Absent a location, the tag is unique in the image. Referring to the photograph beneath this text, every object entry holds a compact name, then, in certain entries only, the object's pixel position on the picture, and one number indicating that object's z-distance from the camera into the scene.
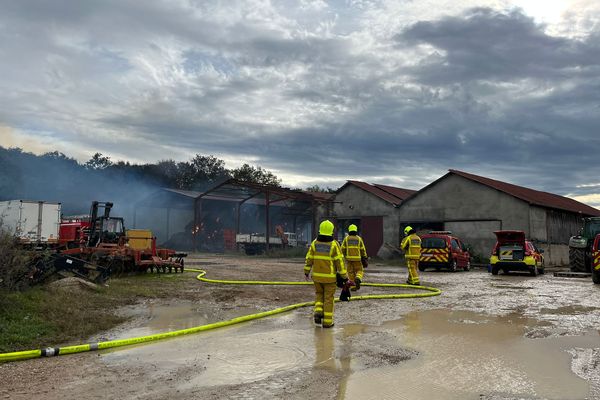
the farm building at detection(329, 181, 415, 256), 36.81
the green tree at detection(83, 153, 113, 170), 77.74
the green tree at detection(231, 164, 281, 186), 79.56
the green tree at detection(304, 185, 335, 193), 83.61
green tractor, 20.91
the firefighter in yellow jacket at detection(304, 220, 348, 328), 8.04
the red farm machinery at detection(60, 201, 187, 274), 15.91
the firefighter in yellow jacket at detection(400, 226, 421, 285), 14.50
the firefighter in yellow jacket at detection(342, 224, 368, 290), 11.53
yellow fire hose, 6.12
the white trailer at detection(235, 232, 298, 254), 41.47
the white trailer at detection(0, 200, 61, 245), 24.19
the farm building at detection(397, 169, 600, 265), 30.27
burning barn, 46.47
